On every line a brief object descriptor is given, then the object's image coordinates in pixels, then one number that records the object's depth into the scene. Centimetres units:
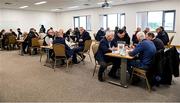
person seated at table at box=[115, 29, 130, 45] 492
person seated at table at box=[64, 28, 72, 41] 839
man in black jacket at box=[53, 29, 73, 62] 496
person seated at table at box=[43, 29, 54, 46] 605
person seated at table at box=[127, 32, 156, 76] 338
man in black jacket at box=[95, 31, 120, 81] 396
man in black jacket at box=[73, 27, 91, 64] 577
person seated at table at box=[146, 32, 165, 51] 398
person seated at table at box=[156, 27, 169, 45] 637
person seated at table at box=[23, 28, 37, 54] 752
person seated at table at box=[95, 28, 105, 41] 839
